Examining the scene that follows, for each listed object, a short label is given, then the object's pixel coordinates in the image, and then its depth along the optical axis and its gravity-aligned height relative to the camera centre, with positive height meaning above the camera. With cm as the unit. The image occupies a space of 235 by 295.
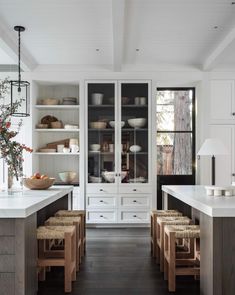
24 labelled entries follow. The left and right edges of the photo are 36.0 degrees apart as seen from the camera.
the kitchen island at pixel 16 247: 251 -72
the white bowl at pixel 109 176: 604 -51
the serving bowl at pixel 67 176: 632 -53
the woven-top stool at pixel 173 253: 308 -93
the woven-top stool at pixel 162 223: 351 -76
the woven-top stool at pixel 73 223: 358 -77
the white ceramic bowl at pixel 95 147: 608 -3
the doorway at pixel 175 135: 657 +20
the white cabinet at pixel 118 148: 601 -4
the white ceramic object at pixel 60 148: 634 -4
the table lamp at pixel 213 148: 465 -3
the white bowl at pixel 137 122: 609 +40
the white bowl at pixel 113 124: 609 +37
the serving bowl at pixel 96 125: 608 +35
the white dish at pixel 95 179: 604 -56
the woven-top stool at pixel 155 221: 402 -88
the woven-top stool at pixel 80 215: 408 -79
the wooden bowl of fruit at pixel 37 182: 390 -40
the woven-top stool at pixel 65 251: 309 -95
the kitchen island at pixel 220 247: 247 -70
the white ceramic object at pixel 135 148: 609 -4
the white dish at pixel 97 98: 608 +80
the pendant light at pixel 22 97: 611 +84
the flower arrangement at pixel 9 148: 336 -2
